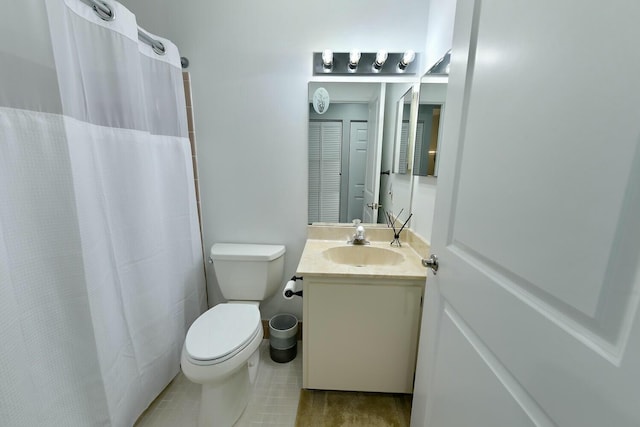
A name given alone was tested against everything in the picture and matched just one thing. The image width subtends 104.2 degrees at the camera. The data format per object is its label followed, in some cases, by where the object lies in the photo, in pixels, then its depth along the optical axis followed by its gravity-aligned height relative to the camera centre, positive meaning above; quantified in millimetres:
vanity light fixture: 1466 +574
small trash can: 1625 -1176
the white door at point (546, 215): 347 -91
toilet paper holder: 1315 -681
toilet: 1100 -827
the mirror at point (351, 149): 1532 +83
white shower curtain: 757 -208
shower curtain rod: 941 +573
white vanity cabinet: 1194 -848
